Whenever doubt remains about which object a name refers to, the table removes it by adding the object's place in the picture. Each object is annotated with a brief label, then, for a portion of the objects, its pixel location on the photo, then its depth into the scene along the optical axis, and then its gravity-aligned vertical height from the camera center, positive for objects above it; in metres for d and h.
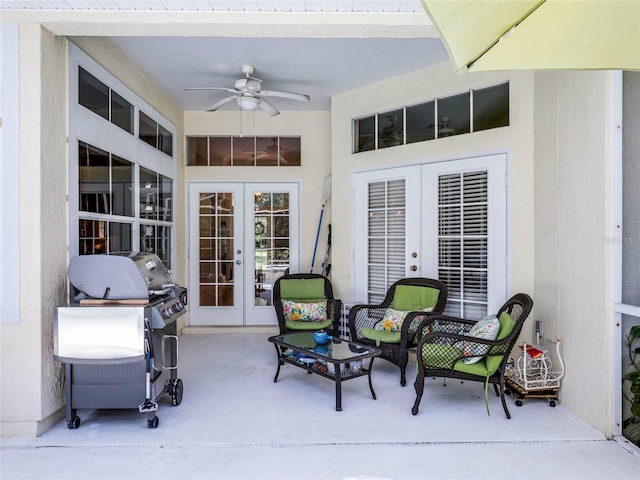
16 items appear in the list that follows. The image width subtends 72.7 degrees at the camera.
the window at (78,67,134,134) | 3.55 +1.23
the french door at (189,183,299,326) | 6.41 -0.17
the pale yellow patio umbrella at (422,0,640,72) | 1.26 +0.62
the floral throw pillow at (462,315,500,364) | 3.28 -0.81
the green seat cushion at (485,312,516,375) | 3.23 -0.76
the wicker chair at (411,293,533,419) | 3.19 -0.89
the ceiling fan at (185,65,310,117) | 4.48 +1.49
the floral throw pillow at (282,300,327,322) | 4.96 -0.85
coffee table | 3.31 -0.94
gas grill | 2.91 -0.66
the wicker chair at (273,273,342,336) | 5.00 -0.70
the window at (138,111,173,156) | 4.83 +1.25
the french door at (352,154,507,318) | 4.34 +0.08
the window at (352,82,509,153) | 4.37 +1.32
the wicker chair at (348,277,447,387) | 3.91 -0.79
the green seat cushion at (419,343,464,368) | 3.33 -0.91
